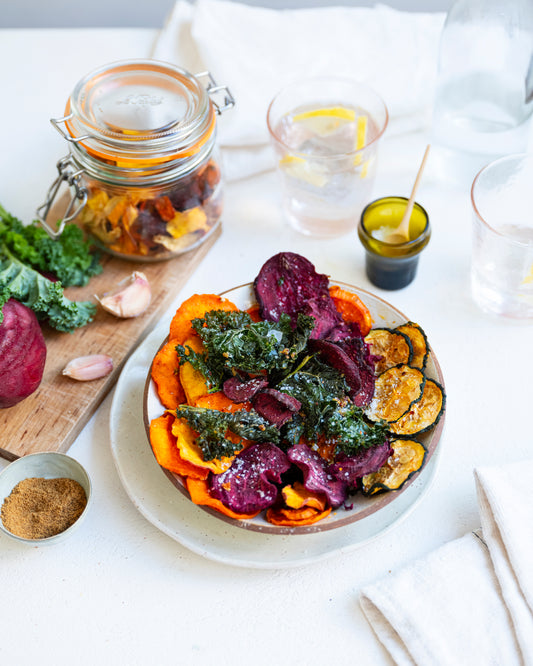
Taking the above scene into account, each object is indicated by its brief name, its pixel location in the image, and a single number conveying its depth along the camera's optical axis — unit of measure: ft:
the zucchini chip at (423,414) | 3.34
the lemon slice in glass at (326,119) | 4.54
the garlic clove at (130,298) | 4.16
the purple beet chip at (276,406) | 3.26
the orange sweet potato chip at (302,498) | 3.08
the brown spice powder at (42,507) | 3.35
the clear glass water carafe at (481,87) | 4.41
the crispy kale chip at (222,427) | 3.17
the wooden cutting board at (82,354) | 3.79
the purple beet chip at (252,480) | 3.12
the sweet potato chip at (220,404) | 3.38
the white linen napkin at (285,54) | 4.96
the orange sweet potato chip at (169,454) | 3.17
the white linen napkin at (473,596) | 3.00
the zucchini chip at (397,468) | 3.14
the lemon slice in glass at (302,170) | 4.33
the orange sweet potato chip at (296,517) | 3.04
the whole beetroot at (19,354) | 3.63
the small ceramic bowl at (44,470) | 3.44
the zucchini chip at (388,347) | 3.63
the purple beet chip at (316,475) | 3.12
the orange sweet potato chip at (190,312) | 3.64
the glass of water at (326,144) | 4.39
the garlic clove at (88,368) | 3.94
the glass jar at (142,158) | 3.87
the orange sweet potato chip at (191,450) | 3.15
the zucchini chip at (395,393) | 3.40
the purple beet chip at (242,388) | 3.33
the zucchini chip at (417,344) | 3.59
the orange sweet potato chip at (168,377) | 3.49
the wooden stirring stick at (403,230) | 4.06
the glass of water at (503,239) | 3.99
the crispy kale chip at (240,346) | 3.40
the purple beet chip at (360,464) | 3.16
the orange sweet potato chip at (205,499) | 3.07
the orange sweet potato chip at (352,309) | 3.78
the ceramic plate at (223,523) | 3.29
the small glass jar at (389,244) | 4.12
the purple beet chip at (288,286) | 3.76
